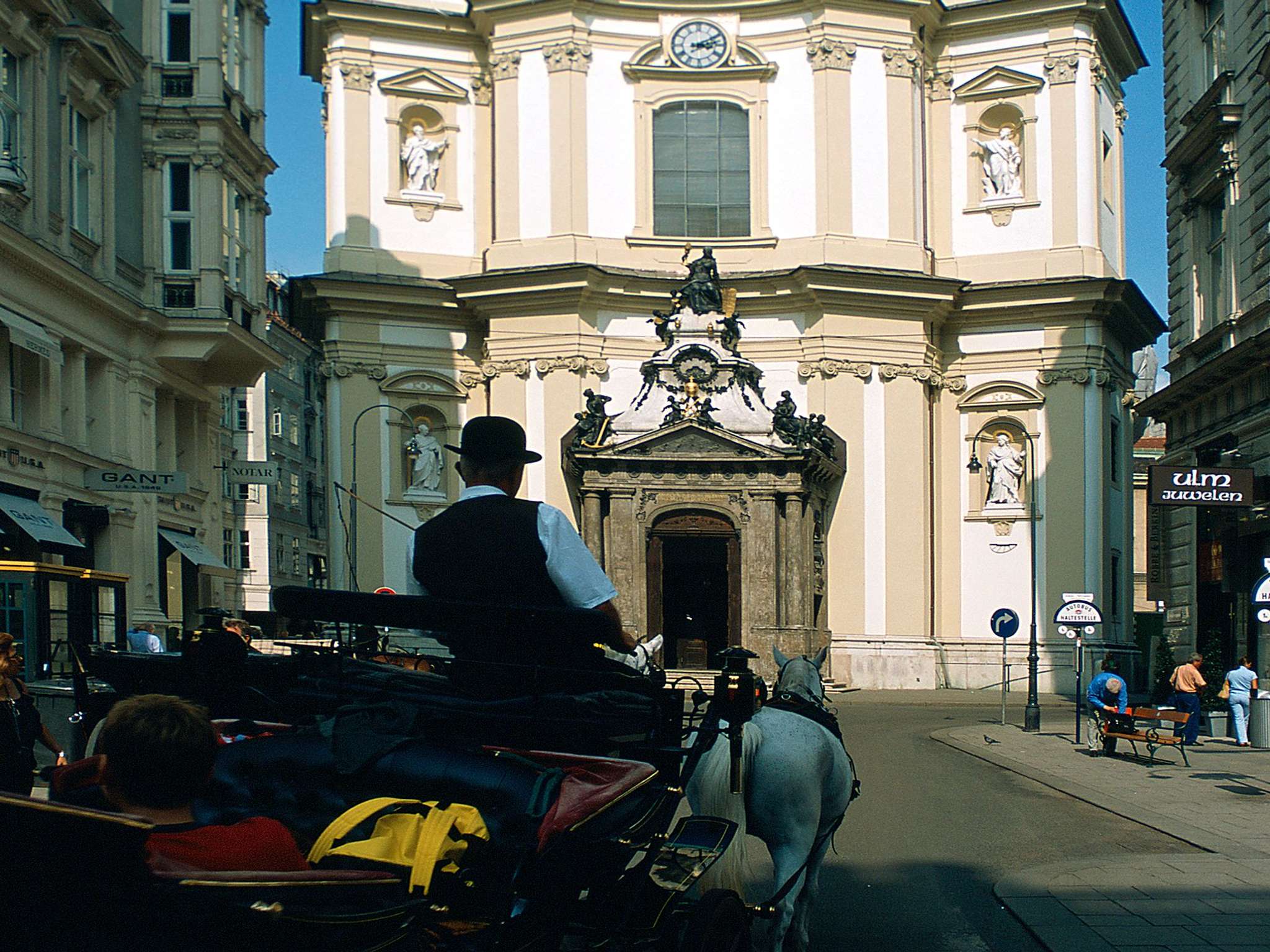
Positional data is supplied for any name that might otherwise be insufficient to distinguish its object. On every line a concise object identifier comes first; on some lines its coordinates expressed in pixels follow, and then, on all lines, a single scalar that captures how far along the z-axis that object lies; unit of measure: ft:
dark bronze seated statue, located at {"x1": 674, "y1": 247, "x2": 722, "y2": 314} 123.03
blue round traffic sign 91.71
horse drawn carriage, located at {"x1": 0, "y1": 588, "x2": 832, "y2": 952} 10.60
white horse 24.49
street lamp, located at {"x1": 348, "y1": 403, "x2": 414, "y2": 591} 124.11
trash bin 72.18
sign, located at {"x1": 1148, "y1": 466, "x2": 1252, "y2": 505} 75.51
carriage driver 17.83
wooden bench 66.69
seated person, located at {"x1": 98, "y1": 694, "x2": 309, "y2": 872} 12.01
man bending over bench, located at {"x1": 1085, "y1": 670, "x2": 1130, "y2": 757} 71.36
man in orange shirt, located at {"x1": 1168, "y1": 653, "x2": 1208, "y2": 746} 76.48
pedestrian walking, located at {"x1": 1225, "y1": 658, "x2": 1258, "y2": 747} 74.84
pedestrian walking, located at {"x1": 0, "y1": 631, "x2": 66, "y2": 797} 34.86
